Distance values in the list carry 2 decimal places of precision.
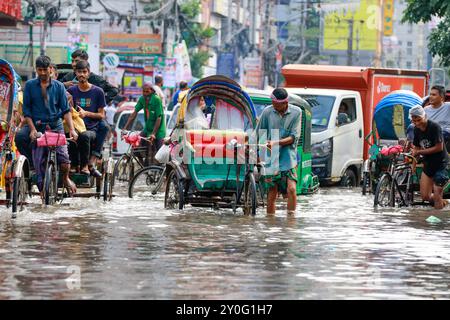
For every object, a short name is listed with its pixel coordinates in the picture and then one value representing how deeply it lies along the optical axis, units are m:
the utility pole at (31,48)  53.95
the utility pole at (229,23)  103.38
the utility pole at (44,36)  54.16
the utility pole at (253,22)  93.64
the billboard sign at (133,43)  73.88
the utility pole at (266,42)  100.96
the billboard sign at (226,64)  92.56
